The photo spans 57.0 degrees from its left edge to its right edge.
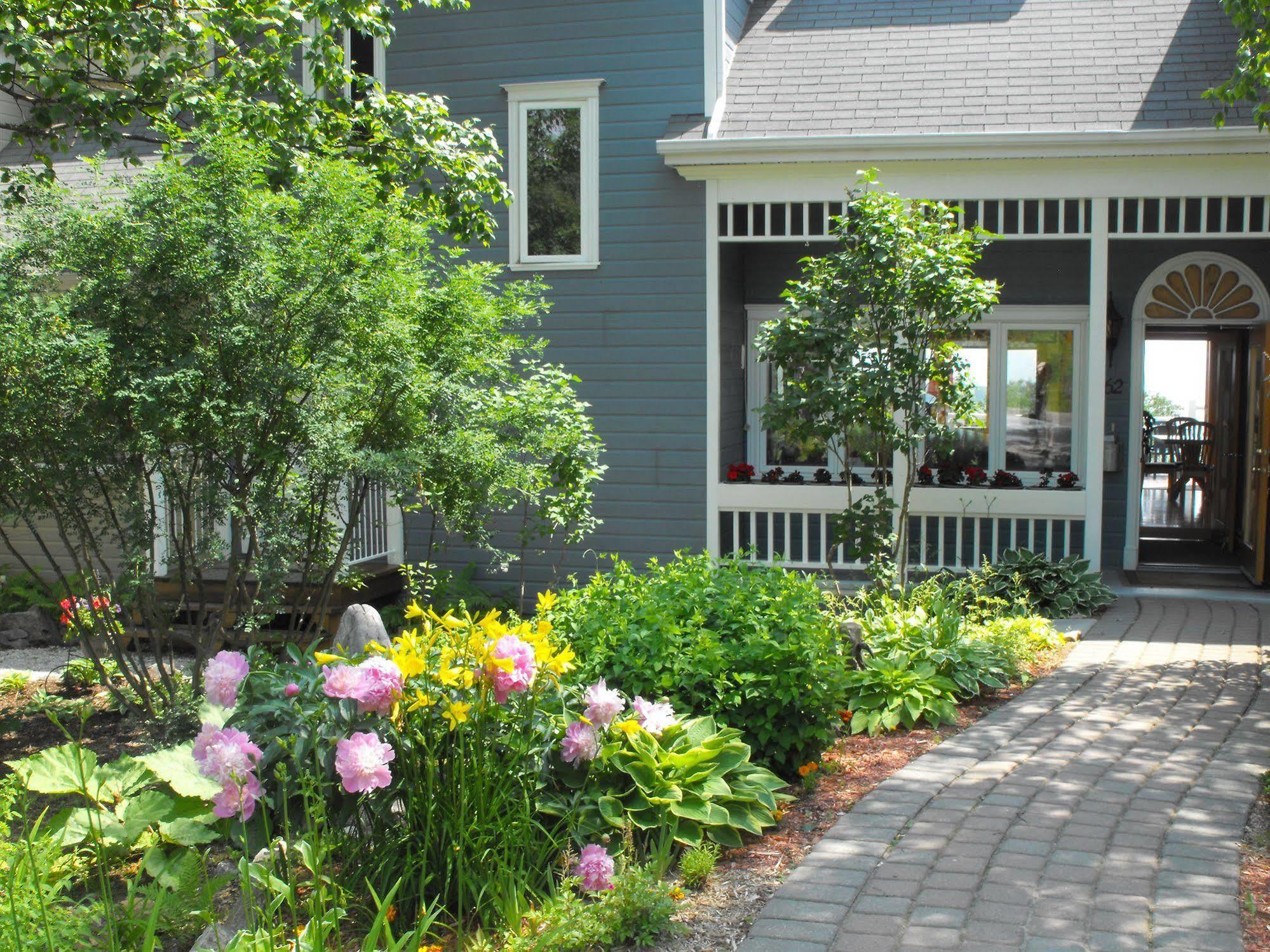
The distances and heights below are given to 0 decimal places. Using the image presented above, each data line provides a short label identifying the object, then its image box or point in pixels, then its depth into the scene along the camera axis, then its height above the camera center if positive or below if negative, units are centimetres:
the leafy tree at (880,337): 787 +65
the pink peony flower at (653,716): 439 -108
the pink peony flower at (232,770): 350 -102
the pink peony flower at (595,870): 379 -144
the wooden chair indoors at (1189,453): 1412 -30
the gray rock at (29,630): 1010 -176
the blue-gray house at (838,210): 934 +186
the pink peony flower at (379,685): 363 -80
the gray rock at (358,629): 523 -90
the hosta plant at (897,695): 589 -138
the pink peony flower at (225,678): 384 -82
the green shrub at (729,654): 492 -96
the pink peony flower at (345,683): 361 -78
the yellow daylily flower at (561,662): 397 -79
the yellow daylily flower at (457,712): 367 -89
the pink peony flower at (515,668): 374 -77
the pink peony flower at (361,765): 350 -100
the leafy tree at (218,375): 490 +23
